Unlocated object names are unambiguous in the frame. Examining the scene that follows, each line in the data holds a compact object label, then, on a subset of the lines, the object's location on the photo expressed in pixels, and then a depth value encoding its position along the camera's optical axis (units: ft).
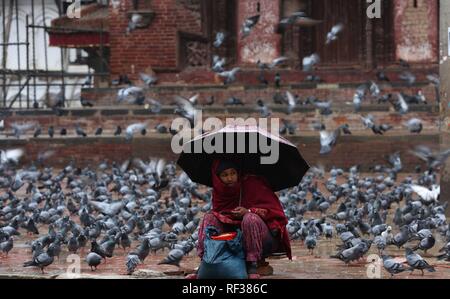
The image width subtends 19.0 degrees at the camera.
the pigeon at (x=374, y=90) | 82.38
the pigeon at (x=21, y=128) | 81.19
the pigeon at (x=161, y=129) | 77.66
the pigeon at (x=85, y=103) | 86.22
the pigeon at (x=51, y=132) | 78.65
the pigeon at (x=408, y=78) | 86.22
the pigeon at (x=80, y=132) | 78.79
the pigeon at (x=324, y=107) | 79.46
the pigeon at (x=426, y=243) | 41.54
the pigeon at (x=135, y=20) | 92.17
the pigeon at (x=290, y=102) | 80.27
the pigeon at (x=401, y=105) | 78.79
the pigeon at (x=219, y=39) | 91.25
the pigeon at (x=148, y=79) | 89.10
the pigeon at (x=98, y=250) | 40.70
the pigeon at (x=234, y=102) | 82.23
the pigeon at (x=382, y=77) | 87.30
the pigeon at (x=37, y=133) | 79.82
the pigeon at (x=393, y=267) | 37.11
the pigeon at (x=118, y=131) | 79.00
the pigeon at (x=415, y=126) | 76.28
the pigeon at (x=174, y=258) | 39.11
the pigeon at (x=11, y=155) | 78.50
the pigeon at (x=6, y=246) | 43.27
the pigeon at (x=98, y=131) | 79.25
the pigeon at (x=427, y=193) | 54.29
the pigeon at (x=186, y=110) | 76.07
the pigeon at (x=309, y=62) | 90.79
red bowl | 32.99
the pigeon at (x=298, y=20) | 92.27
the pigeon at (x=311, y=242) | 42.78
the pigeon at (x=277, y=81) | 86.28
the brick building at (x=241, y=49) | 85.46
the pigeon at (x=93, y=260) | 39.14
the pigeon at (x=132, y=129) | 77.06
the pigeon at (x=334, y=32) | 90.95
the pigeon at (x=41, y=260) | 38.71
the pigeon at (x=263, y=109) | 78.23
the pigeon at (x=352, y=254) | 39.91
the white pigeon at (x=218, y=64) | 88.69
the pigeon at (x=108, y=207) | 52.66
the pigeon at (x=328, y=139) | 73.51
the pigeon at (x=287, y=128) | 75.87
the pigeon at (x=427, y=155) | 70.08
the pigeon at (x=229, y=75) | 87.61
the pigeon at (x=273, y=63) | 91.17
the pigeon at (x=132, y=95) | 83.92
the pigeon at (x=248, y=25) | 91.76
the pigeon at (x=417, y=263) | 37.35
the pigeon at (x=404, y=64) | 91.04
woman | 33.04
